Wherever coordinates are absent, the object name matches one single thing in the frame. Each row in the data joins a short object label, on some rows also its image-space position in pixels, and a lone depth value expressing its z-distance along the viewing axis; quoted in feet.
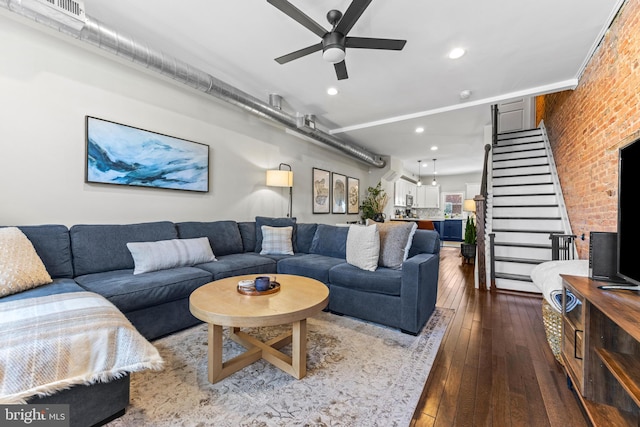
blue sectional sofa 6.77
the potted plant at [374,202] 23.37
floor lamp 13.83
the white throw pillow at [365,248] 8.52
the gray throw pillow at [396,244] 8.61
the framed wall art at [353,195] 22.44
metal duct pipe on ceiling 6.75
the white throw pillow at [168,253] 7.89
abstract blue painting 8.66
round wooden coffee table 4.86
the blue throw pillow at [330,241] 11.01
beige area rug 4.46
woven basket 6.00
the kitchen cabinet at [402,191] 28.34
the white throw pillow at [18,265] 5.50
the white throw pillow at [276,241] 11.58
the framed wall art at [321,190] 18.54
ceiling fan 6.34
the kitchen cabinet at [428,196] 34.85
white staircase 12.36
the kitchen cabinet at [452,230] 31.89
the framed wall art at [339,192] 20.51
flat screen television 4.40
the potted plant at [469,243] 18.28
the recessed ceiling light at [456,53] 9.05
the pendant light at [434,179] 30.90
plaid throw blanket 3.48
